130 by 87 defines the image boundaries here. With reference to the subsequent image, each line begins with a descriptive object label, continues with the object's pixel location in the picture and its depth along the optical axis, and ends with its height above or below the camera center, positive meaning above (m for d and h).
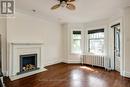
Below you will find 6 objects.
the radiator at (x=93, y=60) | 3.55 -0.91
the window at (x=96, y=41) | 3.70 +0.14
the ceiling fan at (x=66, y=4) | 1.92 +1.15
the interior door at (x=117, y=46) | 3.11 -0.12
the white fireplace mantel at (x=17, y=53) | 2.63 -0.40
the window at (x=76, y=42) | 4.31 +0.10
